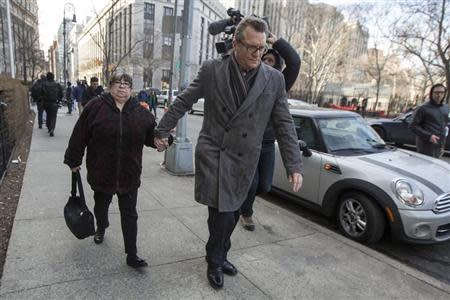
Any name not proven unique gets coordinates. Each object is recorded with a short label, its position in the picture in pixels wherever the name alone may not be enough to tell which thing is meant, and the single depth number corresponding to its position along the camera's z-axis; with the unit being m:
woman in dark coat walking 2.77
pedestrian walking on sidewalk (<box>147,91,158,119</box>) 19.39
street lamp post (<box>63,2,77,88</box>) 24.41
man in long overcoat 2.47
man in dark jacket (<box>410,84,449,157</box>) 5.65
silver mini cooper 3.66
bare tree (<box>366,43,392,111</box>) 33.49
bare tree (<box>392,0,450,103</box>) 22.69
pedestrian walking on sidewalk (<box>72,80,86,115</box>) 14.50
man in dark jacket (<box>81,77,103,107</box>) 9.45
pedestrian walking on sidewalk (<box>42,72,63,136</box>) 9.48
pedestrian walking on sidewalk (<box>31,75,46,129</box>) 9.67
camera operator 3.43
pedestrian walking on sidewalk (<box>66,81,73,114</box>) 16.70
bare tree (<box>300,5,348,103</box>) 31.58
